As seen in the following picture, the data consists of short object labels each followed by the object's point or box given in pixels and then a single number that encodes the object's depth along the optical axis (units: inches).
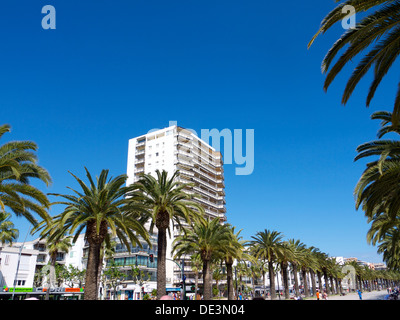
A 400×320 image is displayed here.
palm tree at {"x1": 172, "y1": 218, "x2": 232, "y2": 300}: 1375.5
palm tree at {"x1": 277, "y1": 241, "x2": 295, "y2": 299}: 1919.8
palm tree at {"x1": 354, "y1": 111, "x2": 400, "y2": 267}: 634.2
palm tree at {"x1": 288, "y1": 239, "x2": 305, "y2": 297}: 2193.7
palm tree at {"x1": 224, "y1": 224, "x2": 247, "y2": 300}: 1476.1
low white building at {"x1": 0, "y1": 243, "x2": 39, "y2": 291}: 2058.3
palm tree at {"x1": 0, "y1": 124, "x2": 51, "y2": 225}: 645.9
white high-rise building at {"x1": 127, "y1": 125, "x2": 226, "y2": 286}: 3695.9
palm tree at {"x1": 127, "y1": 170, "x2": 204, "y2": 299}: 1016.2
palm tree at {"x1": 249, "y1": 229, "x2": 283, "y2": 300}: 1891.0
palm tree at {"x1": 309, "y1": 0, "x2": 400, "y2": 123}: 381.1
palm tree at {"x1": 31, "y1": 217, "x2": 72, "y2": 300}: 864.7
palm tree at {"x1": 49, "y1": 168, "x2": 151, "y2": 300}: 843.4
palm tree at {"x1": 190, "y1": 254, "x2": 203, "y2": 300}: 2632.9
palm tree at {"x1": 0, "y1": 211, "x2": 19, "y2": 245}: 1777.2
